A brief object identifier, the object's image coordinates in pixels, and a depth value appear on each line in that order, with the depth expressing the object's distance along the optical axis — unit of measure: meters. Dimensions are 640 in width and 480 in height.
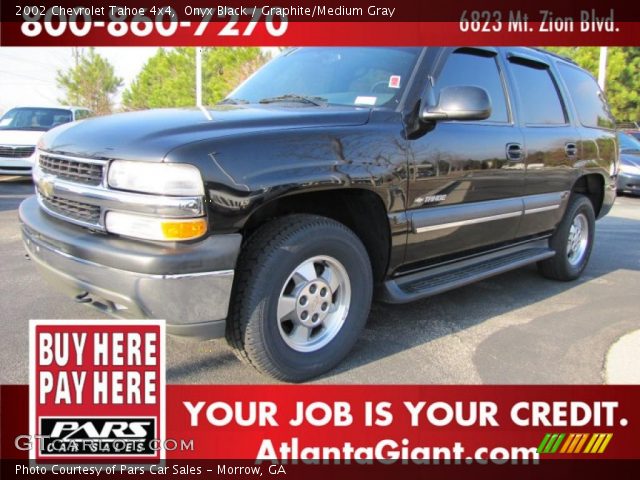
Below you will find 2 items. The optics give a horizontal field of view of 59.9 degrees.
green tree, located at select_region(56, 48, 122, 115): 33.22
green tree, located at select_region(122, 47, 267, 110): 24.61
